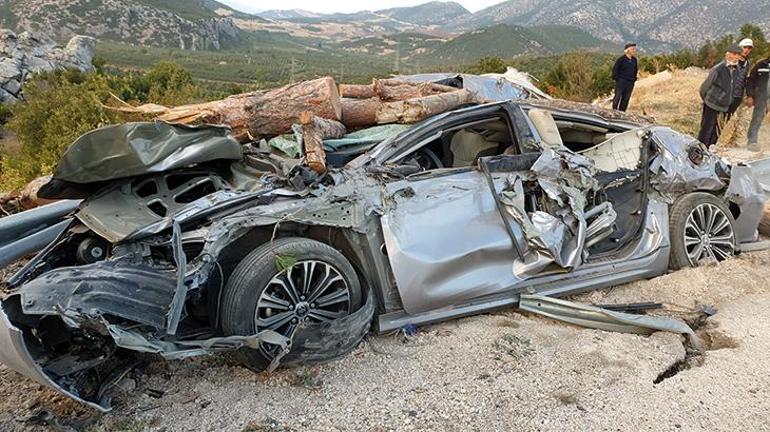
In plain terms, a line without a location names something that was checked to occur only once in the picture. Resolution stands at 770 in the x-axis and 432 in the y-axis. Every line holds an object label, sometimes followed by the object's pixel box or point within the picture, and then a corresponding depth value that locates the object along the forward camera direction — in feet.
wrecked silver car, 9.69
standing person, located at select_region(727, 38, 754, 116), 27.53
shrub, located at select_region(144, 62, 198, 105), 48.21
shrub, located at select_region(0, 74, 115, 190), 48.67
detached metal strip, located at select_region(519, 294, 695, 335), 12.81
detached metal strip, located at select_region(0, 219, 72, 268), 13.30
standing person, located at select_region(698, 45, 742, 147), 27.22
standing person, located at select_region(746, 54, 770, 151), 29.40
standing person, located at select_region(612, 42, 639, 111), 36.47
